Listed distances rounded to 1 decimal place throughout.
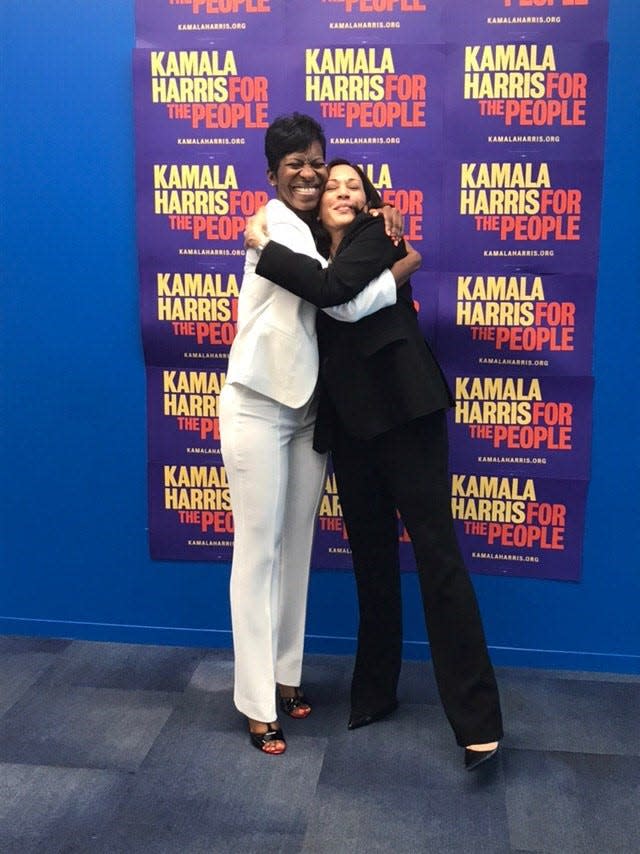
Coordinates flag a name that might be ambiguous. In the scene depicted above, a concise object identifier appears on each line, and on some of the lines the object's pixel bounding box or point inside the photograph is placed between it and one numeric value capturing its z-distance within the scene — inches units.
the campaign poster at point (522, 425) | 96.7
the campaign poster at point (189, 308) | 99.4
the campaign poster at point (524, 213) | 92.9
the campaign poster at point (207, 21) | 94.1
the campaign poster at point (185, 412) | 102.0
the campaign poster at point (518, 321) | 94.7
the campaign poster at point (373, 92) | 92.9
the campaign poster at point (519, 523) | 98.7
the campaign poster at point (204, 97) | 95.2
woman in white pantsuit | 77.7
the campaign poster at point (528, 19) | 90.0
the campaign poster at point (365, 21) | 92.0
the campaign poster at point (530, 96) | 90.7
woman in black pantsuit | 78.2
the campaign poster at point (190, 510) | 104.1
